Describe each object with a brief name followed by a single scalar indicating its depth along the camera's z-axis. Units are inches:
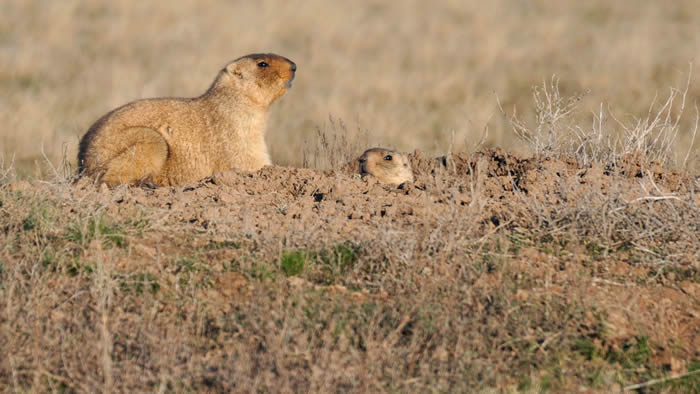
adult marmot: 595.8
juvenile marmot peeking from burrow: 626.2
